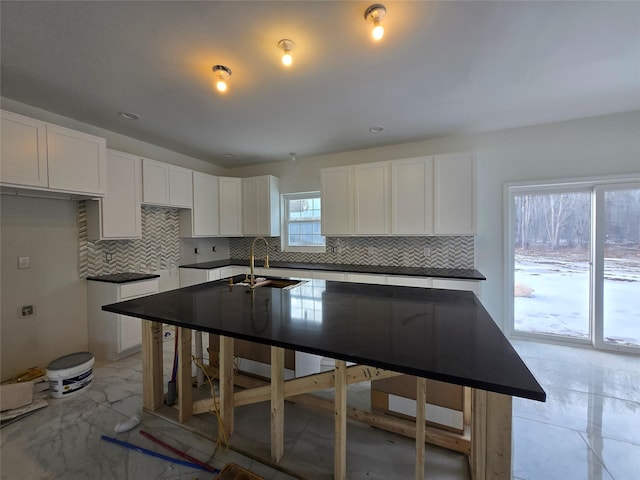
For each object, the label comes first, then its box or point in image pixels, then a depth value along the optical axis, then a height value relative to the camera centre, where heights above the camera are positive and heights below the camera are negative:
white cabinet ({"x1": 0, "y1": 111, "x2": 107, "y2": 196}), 2.04 +0.72
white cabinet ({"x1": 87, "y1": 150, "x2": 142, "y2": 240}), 2.77 +0.37
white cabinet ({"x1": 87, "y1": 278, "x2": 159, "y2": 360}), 2.71 -0.94
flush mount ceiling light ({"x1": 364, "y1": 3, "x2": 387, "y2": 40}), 1.38 +1.21
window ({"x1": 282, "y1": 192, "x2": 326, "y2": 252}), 4.33 +0.20
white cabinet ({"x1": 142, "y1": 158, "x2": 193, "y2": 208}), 3.23 +0.71
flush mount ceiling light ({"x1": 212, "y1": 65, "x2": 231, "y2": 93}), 1.90 +1.23
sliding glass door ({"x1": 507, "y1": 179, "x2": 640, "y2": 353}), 2.85 -0.36
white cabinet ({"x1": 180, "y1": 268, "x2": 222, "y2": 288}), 3.84 -0.60
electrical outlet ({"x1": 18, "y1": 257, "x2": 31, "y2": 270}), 2.40 -0.23
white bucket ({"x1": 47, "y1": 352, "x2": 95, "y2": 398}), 2.11 -1.17
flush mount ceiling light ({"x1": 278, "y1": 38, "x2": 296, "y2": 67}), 1.63 +1.24
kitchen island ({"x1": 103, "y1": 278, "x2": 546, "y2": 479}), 0.92 -0.45
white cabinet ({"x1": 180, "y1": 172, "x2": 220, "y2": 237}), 3.88 +0.38
